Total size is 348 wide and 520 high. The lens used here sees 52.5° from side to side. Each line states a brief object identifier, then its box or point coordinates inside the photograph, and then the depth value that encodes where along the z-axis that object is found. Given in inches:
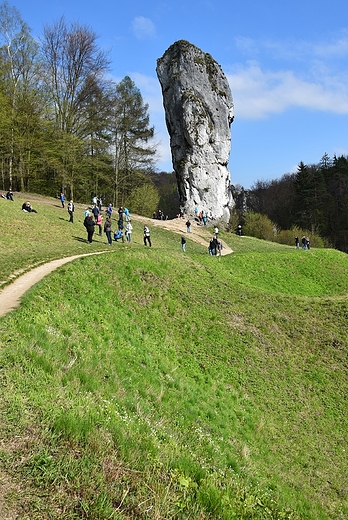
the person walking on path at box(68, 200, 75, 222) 1108.9
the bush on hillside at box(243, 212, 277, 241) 2546.8
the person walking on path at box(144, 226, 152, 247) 999.6
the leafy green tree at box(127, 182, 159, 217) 2148.1
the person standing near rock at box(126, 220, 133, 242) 988.4
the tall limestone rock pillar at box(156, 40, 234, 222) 1824.6
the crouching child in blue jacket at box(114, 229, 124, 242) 987.9
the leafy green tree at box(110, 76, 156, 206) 1908.2
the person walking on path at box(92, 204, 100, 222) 1096.2
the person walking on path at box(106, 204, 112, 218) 1371.8
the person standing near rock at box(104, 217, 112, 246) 871.1
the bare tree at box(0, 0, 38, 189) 1520.7
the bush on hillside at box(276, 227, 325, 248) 2367.1
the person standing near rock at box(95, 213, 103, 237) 1036.5
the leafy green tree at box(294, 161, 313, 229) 2851.9
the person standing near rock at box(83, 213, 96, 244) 828.6
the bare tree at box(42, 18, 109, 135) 1614.2
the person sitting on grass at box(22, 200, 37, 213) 1089.0
